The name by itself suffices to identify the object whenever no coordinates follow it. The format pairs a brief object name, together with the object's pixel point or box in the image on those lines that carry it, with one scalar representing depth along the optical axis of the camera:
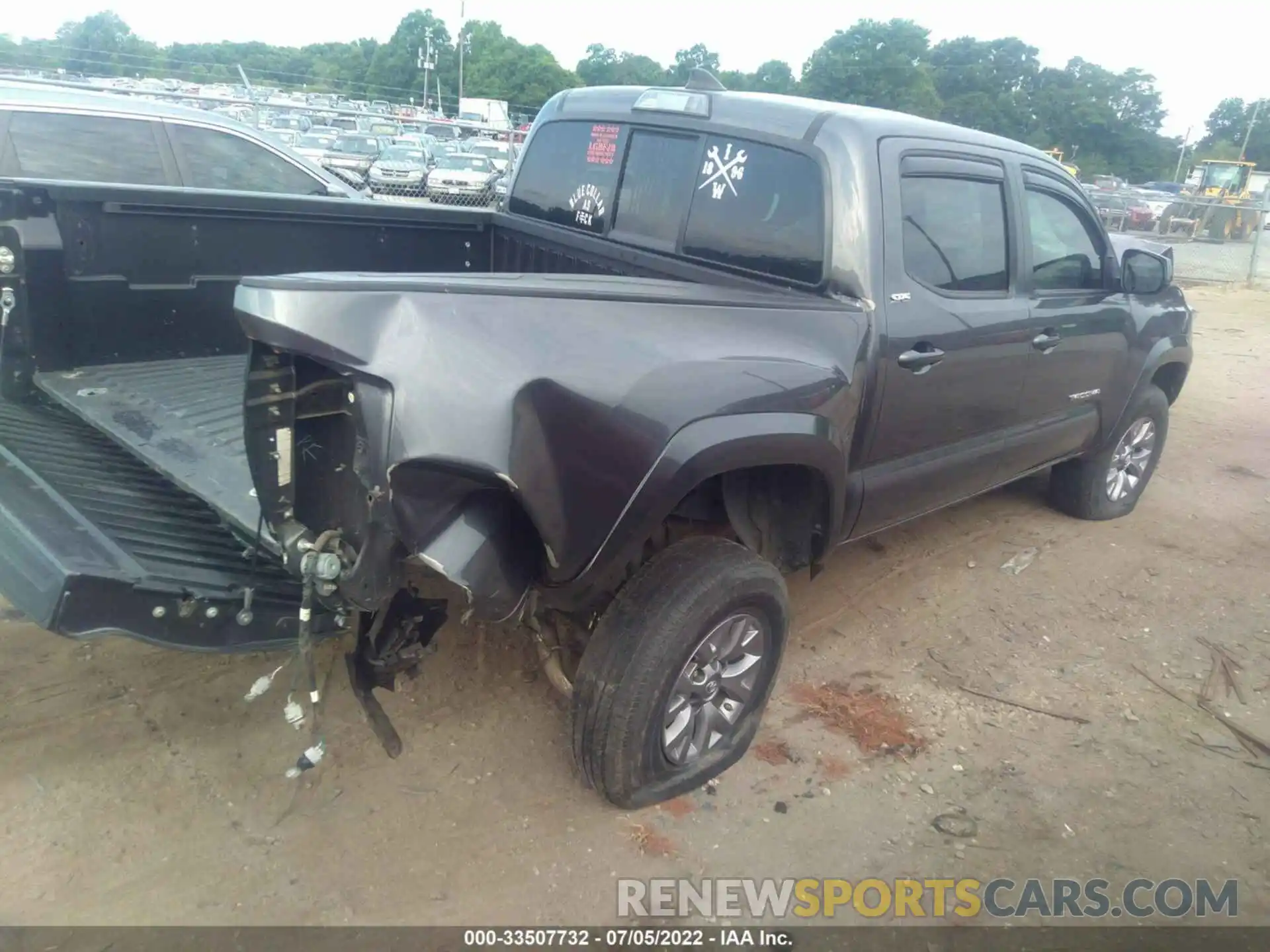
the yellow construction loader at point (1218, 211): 26.97
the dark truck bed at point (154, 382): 2.18
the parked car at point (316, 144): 18.97
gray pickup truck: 2.14
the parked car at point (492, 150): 21.70
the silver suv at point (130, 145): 6.13
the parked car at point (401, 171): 17.86
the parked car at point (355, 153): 19.27
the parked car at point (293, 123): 21.08
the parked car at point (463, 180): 16.45
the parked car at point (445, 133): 27.42
